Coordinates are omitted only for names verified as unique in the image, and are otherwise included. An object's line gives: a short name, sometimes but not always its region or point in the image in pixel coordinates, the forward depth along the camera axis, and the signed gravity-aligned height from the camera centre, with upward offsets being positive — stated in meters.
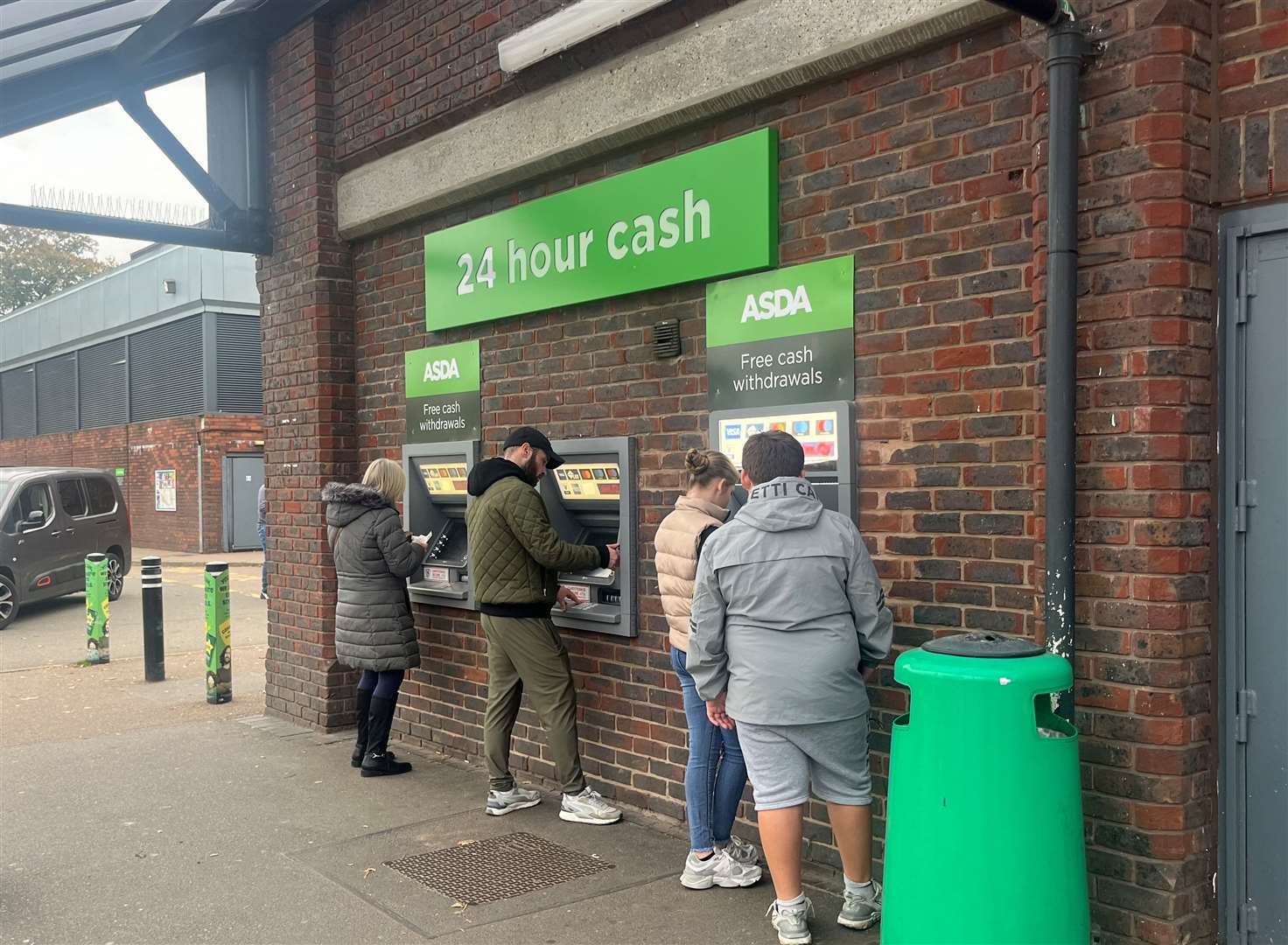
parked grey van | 13.28 -0.87
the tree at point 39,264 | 44.06 +7.67
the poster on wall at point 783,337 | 4.44 +0.48
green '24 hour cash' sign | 4.76 +1.04
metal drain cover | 4.52 -1.71
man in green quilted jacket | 5.30 -0.68
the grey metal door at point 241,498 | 23.83 -0.82
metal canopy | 6.54 +2.38
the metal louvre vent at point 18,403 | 32.81 +1.67
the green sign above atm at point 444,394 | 6.46 +0.37
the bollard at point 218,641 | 8.46 -1.35
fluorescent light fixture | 5.16 +2.02
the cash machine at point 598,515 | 5.41 -0.29
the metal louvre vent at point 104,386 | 27.34 +1.82
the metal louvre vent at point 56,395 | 30.16 +1.76
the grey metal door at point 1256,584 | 3.43 -0.40
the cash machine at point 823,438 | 4.37 +0.06
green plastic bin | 3.07 -0.96
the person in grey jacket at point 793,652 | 3.79 -0.66
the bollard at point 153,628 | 9.54 -1.43
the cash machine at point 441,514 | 6.54 -0.34
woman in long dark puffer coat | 6.25 -0.79
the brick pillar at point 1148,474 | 3.40 -0.06
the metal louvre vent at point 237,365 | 24.08 +1.99
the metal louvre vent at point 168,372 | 24.31 +1.93
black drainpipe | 3.48 +0.41
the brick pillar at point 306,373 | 7.37 +0.56
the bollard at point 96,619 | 10.64 -1.49
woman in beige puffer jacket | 4.42 -1.13
